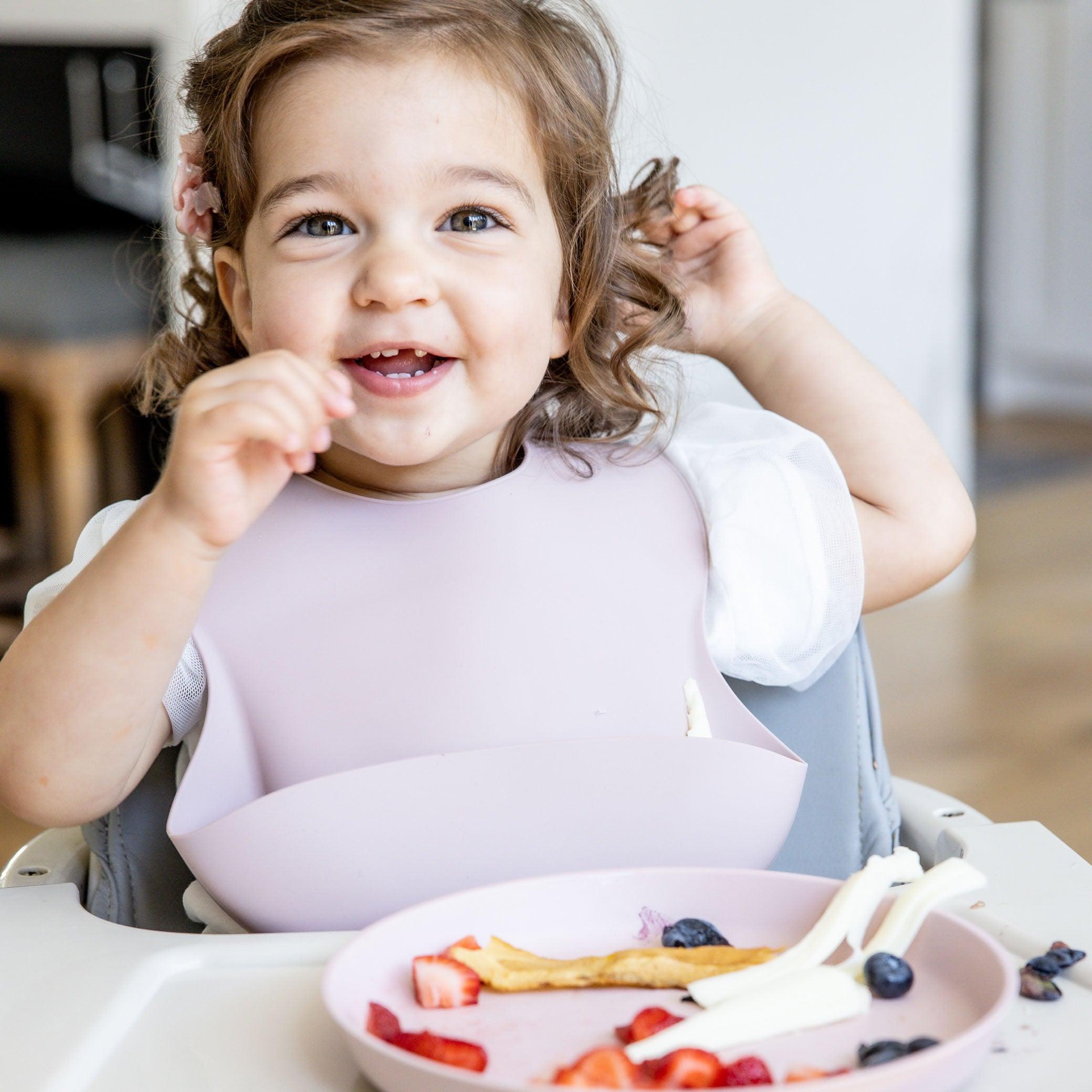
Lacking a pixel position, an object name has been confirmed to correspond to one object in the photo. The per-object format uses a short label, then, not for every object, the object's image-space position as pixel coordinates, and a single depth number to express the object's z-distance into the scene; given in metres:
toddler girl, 0.73
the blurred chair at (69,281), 2.54
